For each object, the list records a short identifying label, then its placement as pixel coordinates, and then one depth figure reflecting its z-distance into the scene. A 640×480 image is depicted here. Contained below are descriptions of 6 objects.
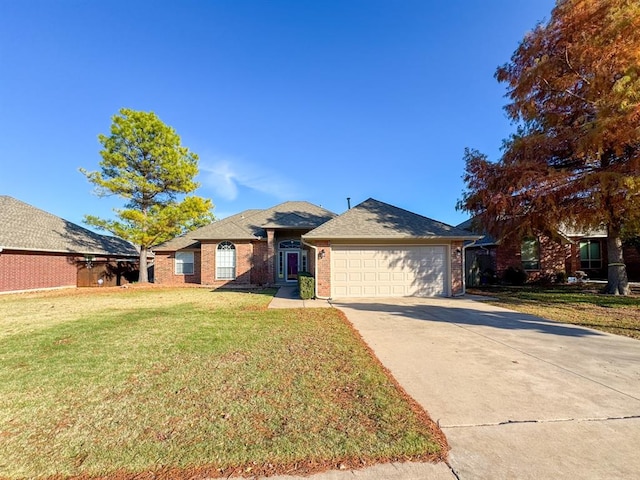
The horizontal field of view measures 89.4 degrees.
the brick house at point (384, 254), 13.19
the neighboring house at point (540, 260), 19.22
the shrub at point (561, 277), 18.69
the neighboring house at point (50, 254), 16.31
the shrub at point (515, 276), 18.81
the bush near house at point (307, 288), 12.91
